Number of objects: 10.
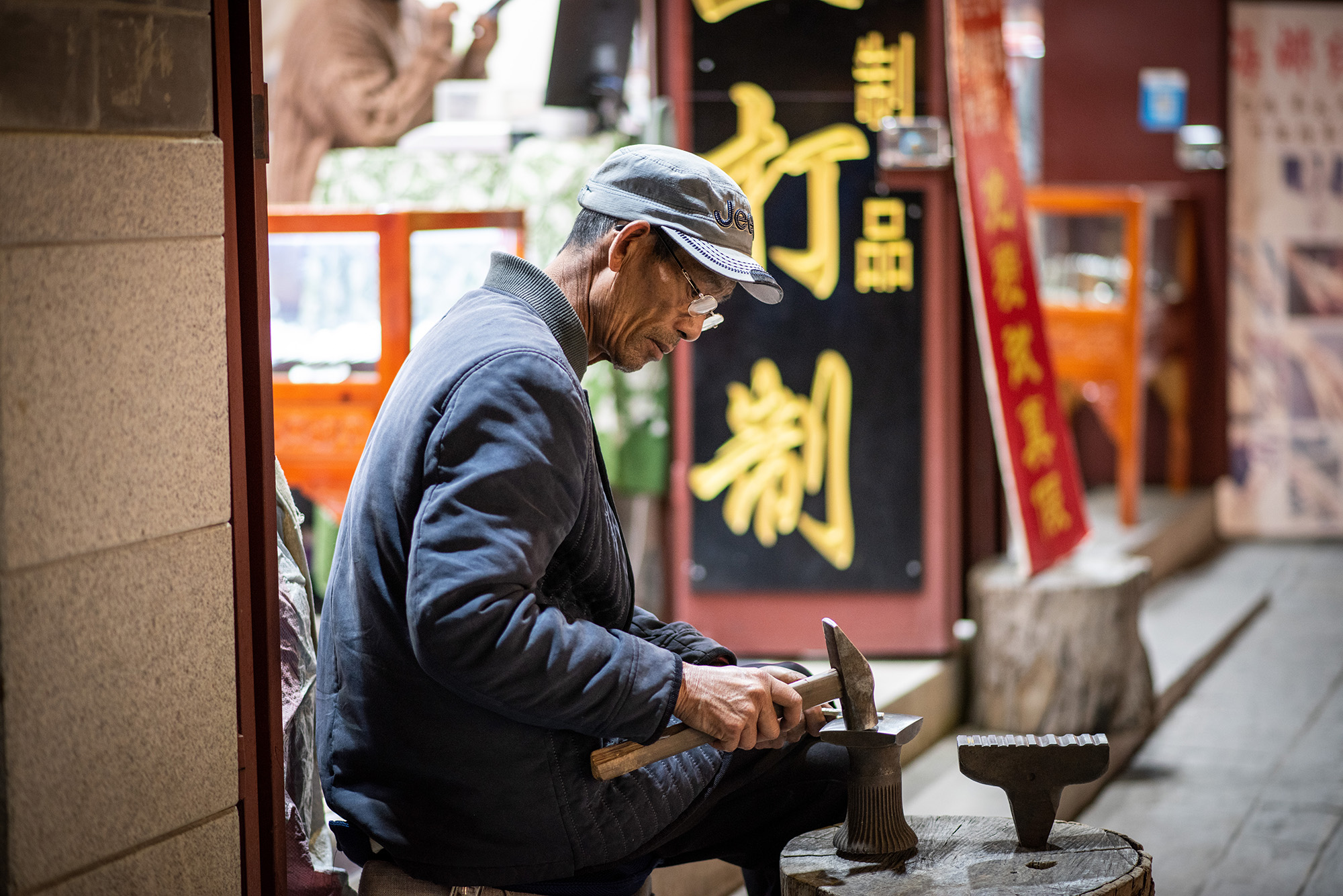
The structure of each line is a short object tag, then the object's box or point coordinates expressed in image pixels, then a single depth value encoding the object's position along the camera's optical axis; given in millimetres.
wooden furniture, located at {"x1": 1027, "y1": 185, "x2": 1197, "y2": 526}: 6734
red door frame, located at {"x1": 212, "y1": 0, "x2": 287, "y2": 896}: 2168
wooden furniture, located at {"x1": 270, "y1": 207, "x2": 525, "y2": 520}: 3904
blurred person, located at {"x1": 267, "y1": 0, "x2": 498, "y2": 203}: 4496
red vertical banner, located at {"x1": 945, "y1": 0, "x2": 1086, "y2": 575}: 4309
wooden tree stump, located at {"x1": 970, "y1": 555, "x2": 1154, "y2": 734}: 4609
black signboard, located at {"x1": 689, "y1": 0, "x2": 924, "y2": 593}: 4523
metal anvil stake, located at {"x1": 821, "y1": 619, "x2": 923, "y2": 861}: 2312
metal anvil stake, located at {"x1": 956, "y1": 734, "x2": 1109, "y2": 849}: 2336
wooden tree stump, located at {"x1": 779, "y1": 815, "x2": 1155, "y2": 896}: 2193
